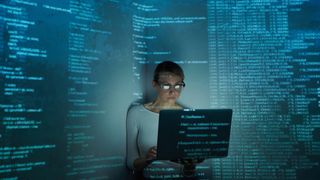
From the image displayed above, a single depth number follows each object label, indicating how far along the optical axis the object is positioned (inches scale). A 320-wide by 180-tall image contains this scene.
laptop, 61.9
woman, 81.7
